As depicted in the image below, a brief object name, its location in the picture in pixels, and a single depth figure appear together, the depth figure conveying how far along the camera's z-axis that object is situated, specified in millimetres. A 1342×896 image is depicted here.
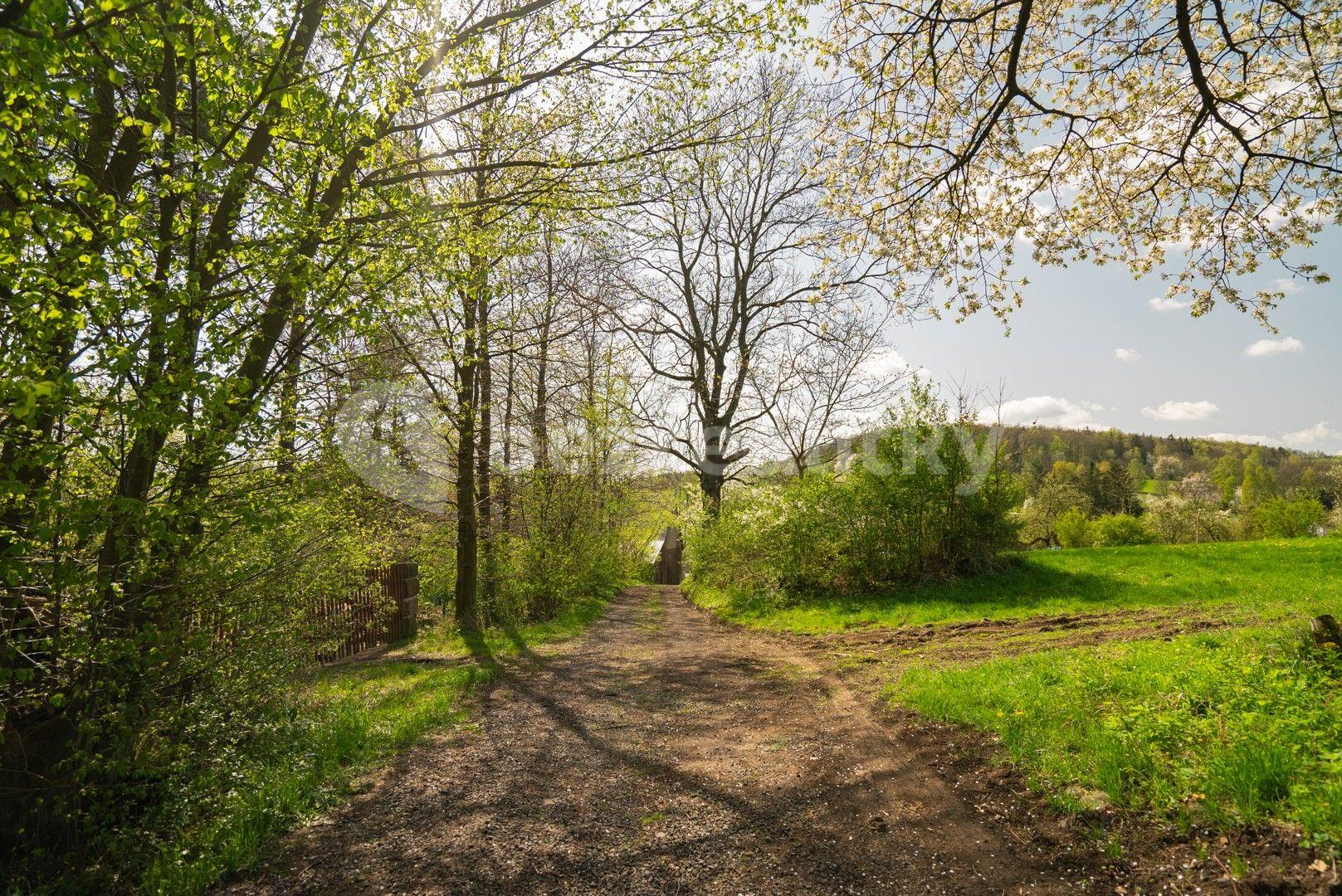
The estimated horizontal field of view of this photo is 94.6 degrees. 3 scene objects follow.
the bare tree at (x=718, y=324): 20984
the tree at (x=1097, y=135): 6426
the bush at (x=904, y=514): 13695
